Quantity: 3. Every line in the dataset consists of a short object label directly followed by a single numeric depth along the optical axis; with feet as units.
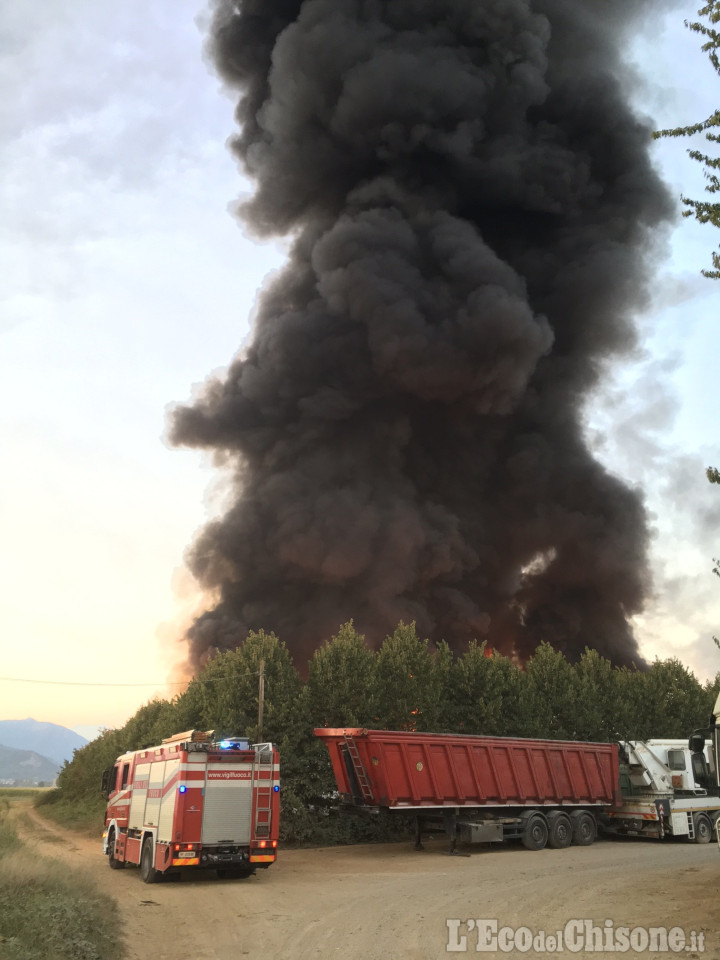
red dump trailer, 64.90
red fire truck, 50.88
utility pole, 79.55
